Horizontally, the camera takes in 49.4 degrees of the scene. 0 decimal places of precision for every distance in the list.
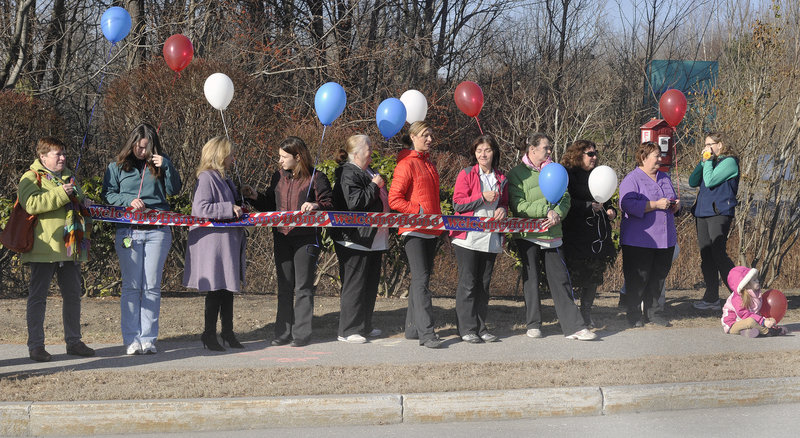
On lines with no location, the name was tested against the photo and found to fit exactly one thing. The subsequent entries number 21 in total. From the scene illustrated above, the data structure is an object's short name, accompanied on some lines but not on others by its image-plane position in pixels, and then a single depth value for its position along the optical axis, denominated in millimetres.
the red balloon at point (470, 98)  9141
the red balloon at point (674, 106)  9891
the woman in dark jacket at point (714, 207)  9656
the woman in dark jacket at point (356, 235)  7727
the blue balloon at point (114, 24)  8438
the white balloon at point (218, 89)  8352
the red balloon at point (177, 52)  8820
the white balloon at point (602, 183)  7988
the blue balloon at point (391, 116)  8258
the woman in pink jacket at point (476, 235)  7828
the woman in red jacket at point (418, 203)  7695
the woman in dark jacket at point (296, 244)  7625
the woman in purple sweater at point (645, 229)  8703
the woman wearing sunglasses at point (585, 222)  8391
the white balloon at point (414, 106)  8930
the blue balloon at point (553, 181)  7656
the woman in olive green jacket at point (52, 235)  6801
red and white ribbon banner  7297
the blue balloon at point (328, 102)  8070
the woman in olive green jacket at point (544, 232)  8039
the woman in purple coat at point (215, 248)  7273
